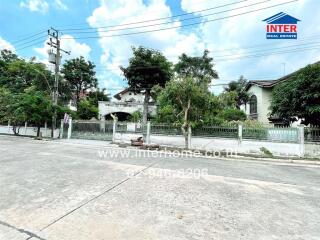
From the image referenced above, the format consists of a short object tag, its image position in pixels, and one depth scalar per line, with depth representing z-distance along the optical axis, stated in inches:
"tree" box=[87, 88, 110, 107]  1399.7
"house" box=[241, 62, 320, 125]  797.9
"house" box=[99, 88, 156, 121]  1093.1
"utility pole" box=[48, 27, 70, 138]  757.1
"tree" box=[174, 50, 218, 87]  1225.4
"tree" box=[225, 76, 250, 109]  1336.2
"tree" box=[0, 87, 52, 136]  716.7
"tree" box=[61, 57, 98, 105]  1290.6
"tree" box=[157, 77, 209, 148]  496.4
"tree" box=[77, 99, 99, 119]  1182.3
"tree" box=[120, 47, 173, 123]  1007.6
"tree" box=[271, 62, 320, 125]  483.2
